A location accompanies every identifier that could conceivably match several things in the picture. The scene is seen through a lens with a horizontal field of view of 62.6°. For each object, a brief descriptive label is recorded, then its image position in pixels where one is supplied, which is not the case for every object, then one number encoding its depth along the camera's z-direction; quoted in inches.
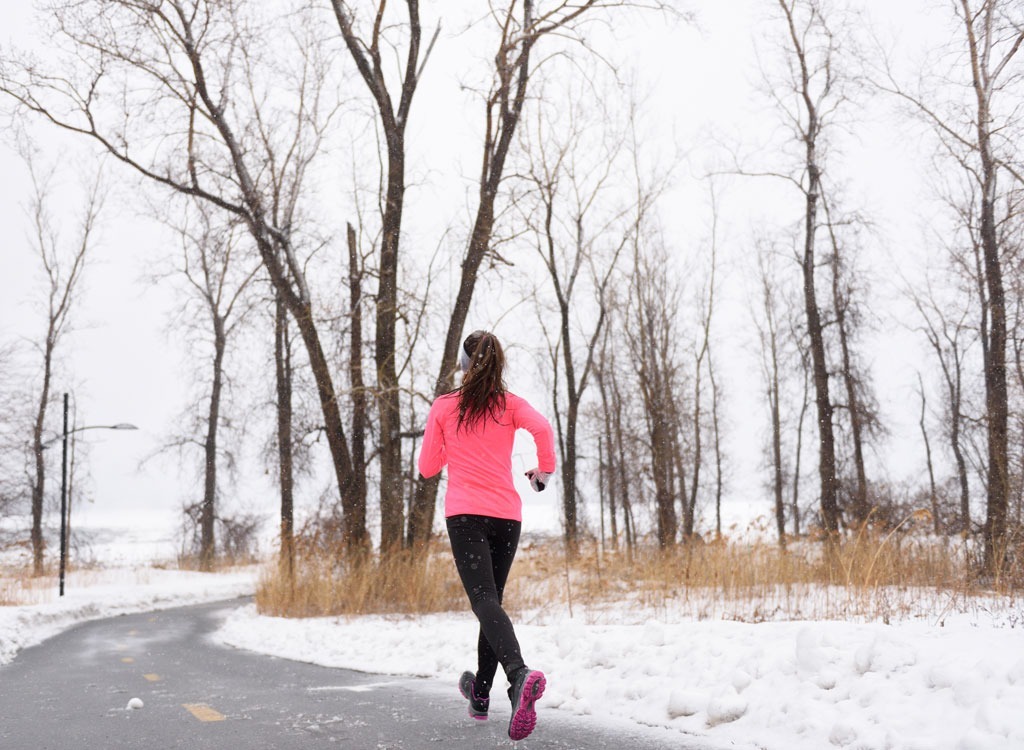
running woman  175.5
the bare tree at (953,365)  1406.3
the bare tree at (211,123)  573.6
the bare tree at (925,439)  1615.5
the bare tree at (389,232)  588.4
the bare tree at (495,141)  578.2
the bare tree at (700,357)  1243.5
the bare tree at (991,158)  573.9
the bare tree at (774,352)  1493.6
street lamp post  926.4
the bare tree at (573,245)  989.8
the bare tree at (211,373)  1364.4
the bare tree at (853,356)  978.7
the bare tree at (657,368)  1016.9
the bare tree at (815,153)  798.5
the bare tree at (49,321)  1320.1
